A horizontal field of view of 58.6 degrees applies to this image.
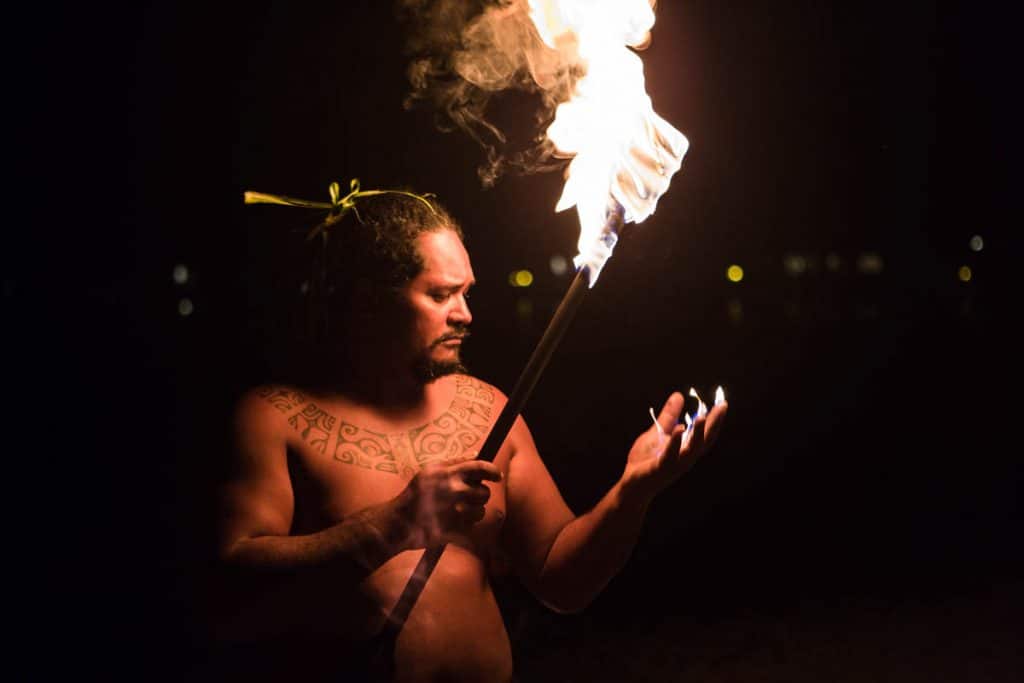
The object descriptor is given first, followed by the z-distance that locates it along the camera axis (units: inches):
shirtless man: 88.0
